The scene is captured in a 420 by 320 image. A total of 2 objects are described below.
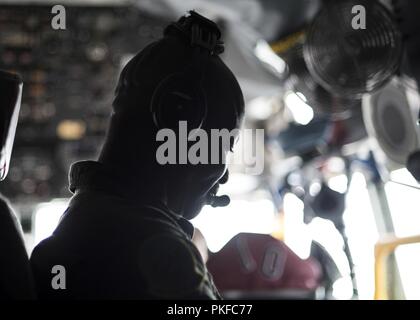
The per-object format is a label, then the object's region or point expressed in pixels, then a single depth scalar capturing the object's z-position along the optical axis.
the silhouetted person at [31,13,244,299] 0.71
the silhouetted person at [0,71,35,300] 0.68
